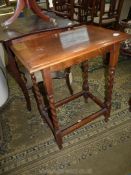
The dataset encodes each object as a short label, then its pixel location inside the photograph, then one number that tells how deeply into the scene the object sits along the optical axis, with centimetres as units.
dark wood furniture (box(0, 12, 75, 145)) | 122
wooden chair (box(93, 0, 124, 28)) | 229
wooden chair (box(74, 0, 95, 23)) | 240
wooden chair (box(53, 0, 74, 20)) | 241
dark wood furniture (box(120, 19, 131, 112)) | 216
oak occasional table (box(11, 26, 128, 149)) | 96
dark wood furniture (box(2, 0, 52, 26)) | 135
